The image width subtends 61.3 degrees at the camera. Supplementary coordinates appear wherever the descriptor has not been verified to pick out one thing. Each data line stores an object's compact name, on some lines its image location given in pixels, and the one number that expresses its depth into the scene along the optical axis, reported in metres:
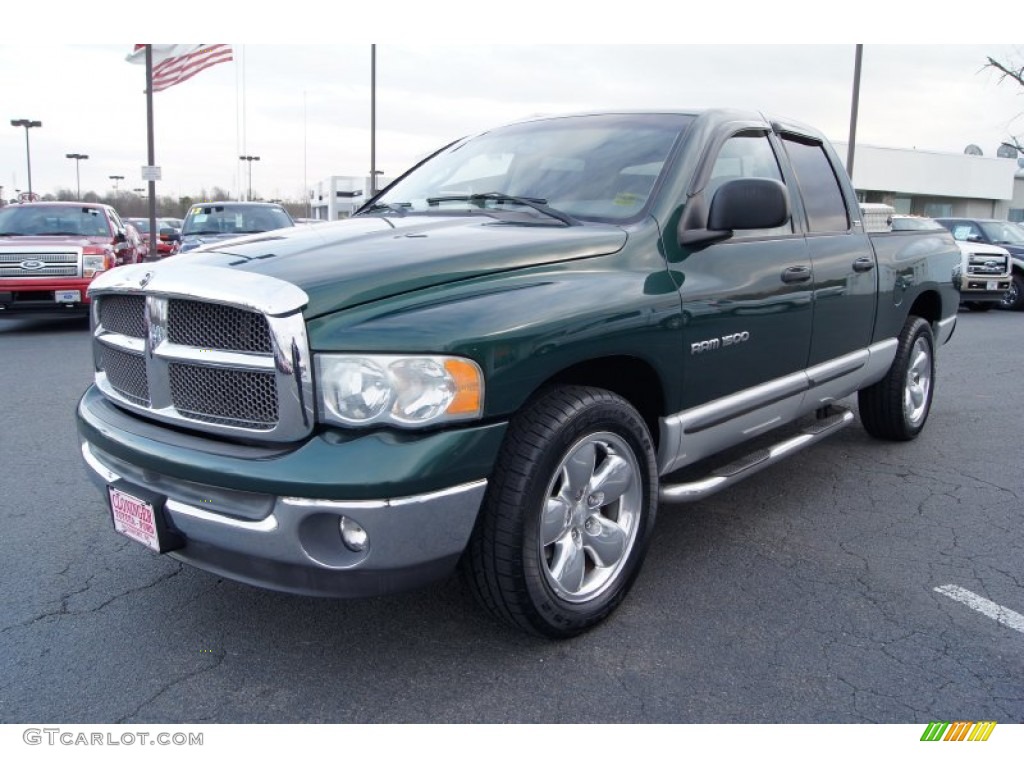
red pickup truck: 10.37
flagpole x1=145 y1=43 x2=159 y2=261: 19.73
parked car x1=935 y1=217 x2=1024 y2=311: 15.72
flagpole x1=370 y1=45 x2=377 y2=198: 26.03
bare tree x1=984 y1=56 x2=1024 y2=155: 22.39
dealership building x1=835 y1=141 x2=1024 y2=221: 42.75
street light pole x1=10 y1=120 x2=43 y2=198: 45.66
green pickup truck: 2.41
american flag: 19.86
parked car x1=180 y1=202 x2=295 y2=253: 13.65
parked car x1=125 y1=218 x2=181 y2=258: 21.45
